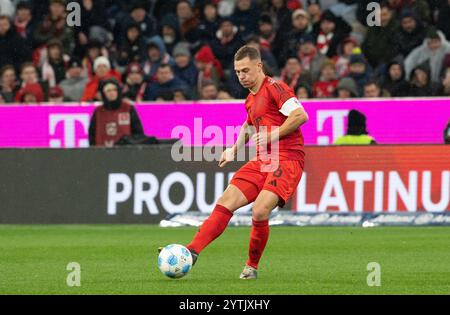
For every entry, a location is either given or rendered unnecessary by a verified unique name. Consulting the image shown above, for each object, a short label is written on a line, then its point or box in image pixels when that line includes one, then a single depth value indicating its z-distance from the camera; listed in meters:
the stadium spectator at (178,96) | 21.17
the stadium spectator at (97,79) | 21.78
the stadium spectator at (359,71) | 20.61
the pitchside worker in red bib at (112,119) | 19.55
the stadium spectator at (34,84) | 21.81
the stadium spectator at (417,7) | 21.66
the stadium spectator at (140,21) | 23.38
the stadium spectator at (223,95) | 20.97
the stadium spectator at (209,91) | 20.97
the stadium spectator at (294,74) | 20.81
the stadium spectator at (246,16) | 22.67
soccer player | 10.78
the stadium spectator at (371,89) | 20.08
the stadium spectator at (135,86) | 22.08
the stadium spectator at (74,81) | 22.27
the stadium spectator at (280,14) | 22.27
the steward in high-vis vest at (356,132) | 18.27
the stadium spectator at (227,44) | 22.20
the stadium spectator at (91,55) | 22.86
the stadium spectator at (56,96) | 21.80
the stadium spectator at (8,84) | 22.23
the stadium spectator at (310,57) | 21.34
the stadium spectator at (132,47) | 23.06
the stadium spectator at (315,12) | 22.05
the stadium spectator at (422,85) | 20.28
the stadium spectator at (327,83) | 20.67
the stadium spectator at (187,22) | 23.12
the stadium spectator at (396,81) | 20.45
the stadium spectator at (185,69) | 22.03
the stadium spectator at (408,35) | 21.16
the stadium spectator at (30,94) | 21.47
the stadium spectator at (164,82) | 21.72
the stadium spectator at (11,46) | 23.28
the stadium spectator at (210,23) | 22.91
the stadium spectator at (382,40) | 21.17
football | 10.55
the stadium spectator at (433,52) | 20.62
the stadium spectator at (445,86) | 20.05
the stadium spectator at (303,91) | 20.36
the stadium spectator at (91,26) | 23.58
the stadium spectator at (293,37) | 21.81
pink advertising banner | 19.75
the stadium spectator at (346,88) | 19.94
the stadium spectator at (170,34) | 23.06
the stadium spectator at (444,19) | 21.48
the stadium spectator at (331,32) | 21.67
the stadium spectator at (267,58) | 21.20
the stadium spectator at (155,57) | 22.56
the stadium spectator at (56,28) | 23.33
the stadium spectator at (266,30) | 22.44
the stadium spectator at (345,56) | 21.22
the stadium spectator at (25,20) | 23.75
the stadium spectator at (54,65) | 22.61
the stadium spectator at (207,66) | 21.88
